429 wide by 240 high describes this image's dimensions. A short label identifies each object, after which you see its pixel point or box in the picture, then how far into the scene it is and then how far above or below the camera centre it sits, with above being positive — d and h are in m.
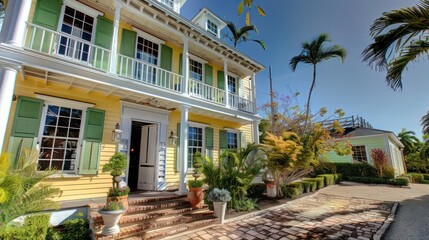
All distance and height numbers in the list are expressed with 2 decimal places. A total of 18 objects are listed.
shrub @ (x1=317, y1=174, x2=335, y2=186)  12.42 -1.38
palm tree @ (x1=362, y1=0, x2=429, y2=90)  3.05 +1.94
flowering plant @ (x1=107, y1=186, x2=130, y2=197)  4.58 -0.80
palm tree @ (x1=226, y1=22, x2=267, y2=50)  15.42 +9.61
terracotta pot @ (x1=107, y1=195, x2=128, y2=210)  4.48 -0.96
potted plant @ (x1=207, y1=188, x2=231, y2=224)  5.56 -1.22
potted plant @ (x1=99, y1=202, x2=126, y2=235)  3.87 -1.16
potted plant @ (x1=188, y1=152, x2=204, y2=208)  5.88 -1.06
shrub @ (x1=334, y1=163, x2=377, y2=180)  14.44 -0.92
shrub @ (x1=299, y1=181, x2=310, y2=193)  9.70 -1.40
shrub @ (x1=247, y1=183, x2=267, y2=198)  8.65 -1.45
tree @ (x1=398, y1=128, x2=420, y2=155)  28.80 +2.62
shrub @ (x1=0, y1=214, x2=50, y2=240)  3.08 -1.19
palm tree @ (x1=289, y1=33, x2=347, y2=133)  12.86 +6.95
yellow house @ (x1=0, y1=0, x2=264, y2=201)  4.89 +2.00
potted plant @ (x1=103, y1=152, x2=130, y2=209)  4.57 -0.45
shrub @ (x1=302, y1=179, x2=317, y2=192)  10.09 -1.42
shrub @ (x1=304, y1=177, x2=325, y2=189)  11.00 -1.31
